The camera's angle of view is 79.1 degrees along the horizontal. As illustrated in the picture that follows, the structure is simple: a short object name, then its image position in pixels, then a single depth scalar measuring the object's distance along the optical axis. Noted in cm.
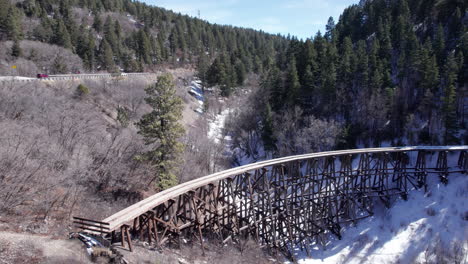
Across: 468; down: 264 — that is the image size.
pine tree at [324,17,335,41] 6010
